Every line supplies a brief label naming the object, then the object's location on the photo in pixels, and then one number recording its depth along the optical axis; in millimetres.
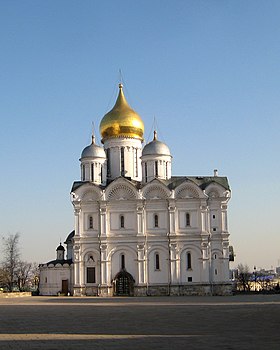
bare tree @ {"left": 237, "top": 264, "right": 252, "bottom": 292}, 79888
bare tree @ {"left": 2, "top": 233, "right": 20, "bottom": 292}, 67250
